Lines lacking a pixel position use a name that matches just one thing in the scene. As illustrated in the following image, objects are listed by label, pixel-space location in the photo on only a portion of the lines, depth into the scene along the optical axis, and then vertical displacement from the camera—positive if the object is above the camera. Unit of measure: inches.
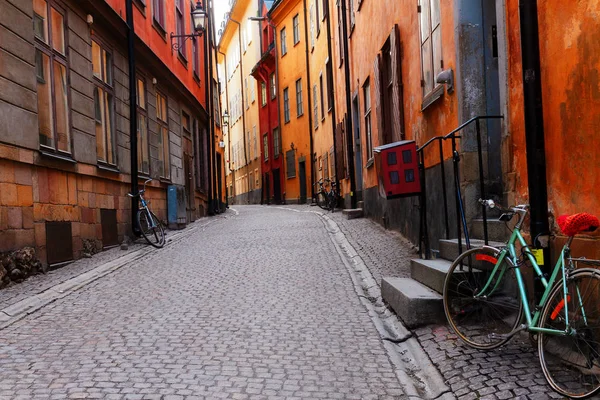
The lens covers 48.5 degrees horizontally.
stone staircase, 214.8 -32.0
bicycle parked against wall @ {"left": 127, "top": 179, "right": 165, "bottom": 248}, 484.2 -10.8
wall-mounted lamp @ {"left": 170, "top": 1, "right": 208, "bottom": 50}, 675.4 +196.4
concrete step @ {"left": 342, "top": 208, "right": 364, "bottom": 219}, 662.0 -12.8
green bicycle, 136.4 -27.8
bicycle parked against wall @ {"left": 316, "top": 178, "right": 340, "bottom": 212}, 833.4 +5.9
